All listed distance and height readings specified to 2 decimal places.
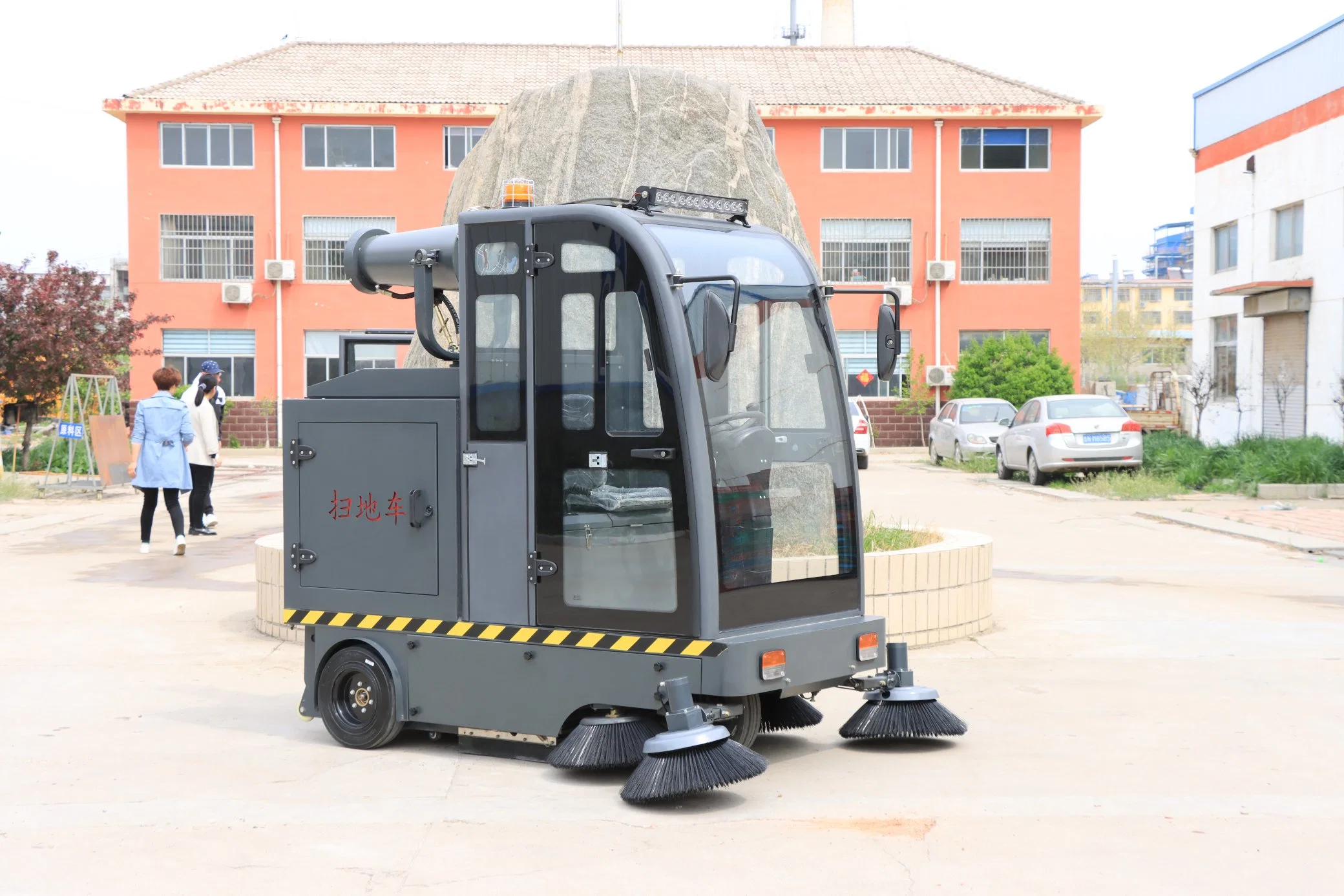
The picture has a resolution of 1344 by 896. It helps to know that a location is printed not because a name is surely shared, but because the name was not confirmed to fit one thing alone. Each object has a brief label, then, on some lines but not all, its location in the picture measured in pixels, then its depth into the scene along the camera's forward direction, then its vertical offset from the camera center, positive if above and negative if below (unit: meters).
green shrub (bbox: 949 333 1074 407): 36.44 +0.54
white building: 24.59 +2.76
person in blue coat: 13.68 -0.43
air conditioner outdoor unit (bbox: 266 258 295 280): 40.16 +3.55
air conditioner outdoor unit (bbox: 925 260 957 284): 40.75 +3.39
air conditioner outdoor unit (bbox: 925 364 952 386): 40.22 +0.49
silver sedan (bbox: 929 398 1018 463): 30.00 -0.71
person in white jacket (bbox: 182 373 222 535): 15.45 -0.46
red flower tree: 26.12 +1.24
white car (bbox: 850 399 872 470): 27.92 -0.84
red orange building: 40.69 +5.65
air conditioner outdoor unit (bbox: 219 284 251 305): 40.06 +2.90
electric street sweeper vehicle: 5.82 -0.48
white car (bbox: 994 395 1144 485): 23.33 -0.72
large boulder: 10.70 +1.89
